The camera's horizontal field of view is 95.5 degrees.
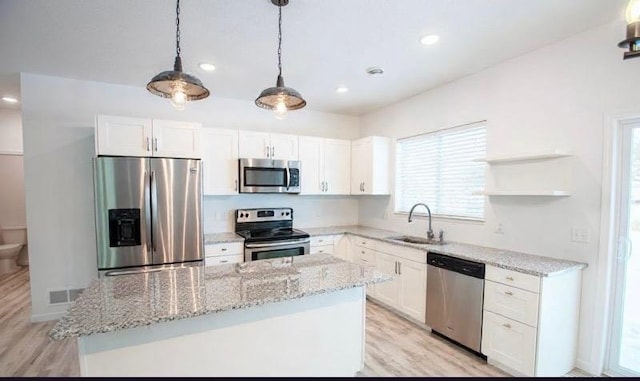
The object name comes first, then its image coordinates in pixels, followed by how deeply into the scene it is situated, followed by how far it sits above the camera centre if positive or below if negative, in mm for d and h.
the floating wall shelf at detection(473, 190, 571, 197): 2346 -100
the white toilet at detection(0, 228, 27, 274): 4777 -1198
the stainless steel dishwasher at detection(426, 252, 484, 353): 2549 -1106
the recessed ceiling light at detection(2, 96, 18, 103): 4050 +1076
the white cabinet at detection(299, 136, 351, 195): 4180 +204
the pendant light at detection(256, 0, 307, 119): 1781 +515
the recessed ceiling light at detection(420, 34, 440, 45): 2348 +1161
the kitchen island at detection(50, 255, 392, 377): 1378 -810
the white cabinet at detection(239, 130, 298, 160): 3775 +439
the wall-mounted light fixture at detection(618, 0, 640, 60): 1061 +577
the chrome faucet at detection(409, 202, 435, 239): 3501 -641
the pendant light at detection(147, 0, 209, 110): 1525 +513
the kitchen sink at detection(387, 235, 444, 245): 3443 -746
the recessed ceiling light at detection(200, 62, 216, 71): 2885 +1122
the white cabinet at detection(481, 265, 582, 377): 2146 -1091
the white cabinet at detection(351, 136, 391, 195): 4207 +209
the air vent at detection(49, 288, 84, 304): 3283 -1366
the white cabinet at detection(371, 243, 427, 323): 3096 -1118
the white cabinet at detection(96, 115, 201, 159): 2973 +422
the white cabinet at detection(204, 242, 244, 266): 3344 -885
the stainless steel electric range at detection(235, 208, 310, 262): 3502 -729
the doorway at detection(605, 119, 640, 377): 2150 -606
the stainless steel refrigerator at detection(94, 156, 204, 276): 2873 -372
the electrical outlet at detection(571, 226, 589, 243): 2303 -421
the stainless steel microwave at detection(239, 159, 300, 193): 3705 +32
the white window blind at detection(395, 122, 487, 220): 3205 +113
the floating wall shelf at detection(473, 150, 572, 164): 2391 +215
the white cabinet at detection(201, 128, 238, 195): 3576 +210
